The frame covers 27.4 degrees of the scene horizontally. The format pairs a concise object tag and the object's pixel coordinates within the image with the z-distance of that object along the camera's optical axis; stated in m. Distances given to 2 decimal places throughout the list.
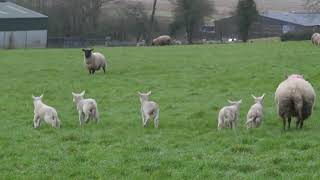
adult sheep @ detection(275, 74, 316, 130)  15.28
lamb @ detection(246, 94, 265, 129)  15.75
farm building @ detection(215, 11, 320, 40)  95.25
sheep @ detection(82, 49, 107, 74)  32.88
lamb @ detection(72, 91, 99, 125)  16.89
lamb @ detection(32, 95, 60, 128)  16.70
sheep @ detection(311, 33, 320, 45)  52.68
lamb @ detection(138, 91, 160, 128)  16.30
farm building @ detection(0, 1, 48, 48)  71.81
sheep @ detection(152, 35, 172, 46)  69.88
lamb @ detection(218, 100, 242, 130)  15.48
